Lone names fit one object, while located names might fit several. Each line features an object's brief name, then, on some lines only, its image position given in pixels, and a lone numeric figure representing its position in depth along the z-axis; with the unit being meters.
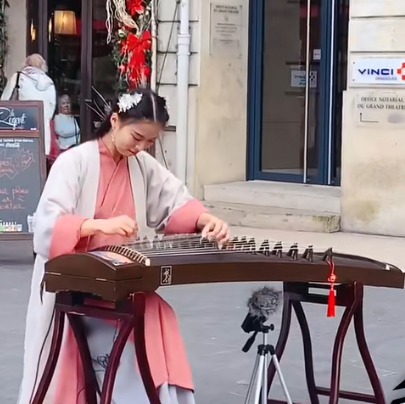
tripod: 4.47
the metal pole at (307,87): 12.30
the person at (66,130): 12.85
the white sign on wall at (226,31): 12.03
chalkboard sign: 9.09
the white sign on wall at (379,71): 10.38
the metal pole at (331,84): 11.95
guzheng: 3.81
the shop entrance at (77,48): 13.48
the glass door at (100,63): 13.37
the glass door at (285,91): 12.30
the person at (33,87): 12.32
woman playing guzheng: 4.12
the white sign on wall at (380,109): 10.37
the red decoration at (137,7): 12.14
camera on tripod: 4.56
